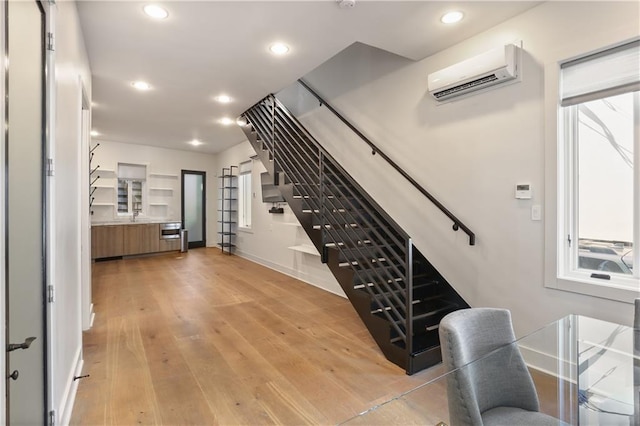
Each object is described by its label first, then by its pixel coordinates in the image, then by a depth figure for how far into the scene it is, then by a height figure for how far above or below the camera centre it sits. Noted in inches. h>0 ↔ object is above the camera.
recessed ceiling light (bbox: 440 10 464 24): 102.7 +64.9
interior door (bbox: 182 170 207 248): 360.2 +7.4
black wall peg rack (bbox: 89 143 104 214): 298.5 +34.1
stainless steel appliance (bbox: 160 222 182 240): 318.0 -18.1
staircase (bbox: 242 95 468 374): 103.2 -16.3
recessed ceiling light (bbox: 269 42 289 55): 123.6 +65.5
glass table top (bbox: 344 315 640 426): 53.2 -32.7
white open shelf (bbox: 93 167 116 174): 304.5 +40.3
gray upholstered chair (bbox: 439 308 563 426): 48.8 -27.4
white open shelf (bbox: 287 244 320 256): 195.8 -23.2
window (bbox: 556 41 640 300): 84.9 +12.9
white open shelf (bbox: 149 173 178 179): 334.0 +40.5
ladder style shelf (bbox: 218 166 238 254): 330.6 +7.3
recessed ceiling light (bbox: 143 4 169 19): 99.5 +64.4
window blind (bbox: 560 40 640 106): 83.0 +38.8
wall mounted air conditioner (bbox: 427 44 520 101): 101.7 +48.2
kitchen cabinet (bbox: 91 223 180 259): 279.7 -25.8
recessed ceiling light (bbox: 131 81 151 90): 161.3 +66.3
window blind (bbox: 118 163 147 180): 317.1 +41.9
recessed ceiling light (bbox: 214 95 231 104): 183.2 +67.0
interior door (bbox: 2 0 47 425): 45.7 -0.1
